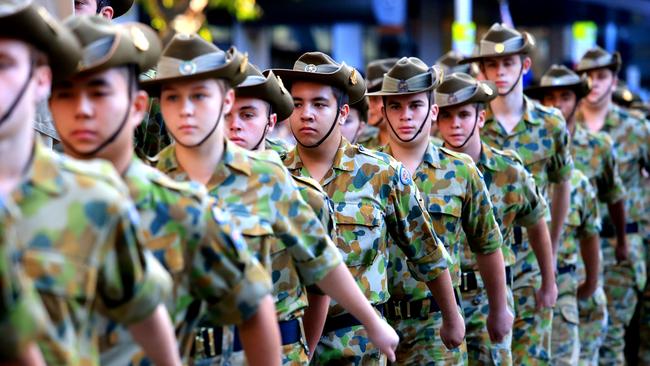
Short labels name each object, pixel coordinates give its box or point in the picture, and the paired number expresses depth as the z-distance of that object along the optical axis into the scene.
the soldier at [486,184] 20.69
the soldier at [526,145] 22.81
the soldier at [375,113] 24.39
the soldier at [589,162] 27.05
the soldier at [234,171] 12.74
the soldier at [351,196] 16.98
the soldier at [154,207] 10.90
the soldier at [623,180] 29.64
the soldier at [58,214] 9.37
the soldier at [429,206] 18.98
